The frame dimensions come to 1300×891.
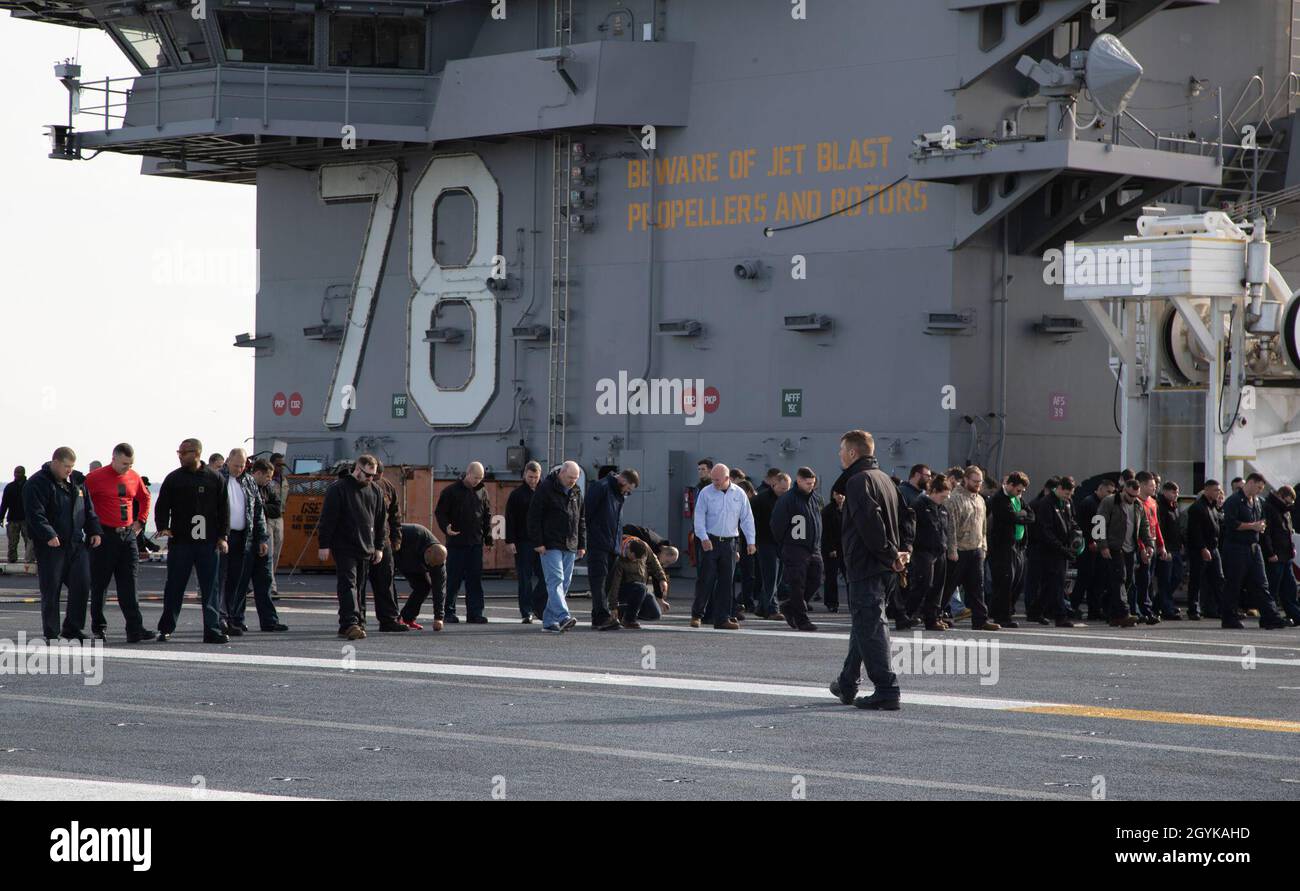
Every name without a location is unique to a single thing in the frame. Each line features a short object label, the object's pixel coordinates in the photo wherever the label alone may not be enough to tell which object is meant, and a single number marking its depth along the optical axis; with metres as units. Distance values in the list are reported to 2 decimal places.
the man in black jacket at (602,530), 18.77
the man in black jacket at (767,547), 21.09
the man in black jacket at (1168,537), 21.50
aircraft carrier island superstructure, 24.08
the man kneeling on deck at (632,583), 19.06
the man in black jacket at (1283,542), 21.05
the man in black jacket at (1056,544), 20.12
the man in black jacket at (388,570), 17.69
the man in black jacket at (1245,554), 20.41
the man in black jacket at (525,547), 19.67
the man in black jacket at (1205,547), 21.03
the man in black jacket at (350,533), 17.03
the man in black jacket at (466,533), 19.45
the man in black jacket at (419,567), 18.36
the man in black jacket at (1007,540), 19.83
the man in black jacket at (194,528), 16.45
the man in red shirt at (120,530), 16.45
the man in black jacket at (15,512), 26.22
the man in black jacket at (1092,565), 20.88
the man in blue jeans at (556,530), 18.36
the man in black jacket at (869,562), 11.95
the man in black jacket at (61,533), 15.94
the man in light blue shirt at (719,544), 19.39
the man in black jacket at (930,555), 18.59
